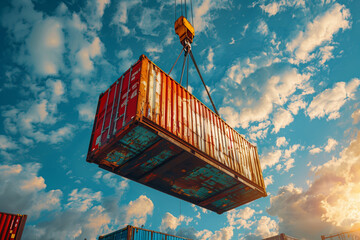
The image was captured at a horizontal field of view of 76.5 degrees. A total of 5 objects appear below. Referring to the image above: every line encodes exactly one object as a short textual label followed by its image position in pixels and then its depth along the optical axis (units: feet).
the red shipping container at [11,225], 35.22
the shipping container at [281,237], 38.99
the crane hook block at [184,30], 57.77
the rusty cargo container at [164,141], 29.22
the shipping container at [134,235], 37.96
